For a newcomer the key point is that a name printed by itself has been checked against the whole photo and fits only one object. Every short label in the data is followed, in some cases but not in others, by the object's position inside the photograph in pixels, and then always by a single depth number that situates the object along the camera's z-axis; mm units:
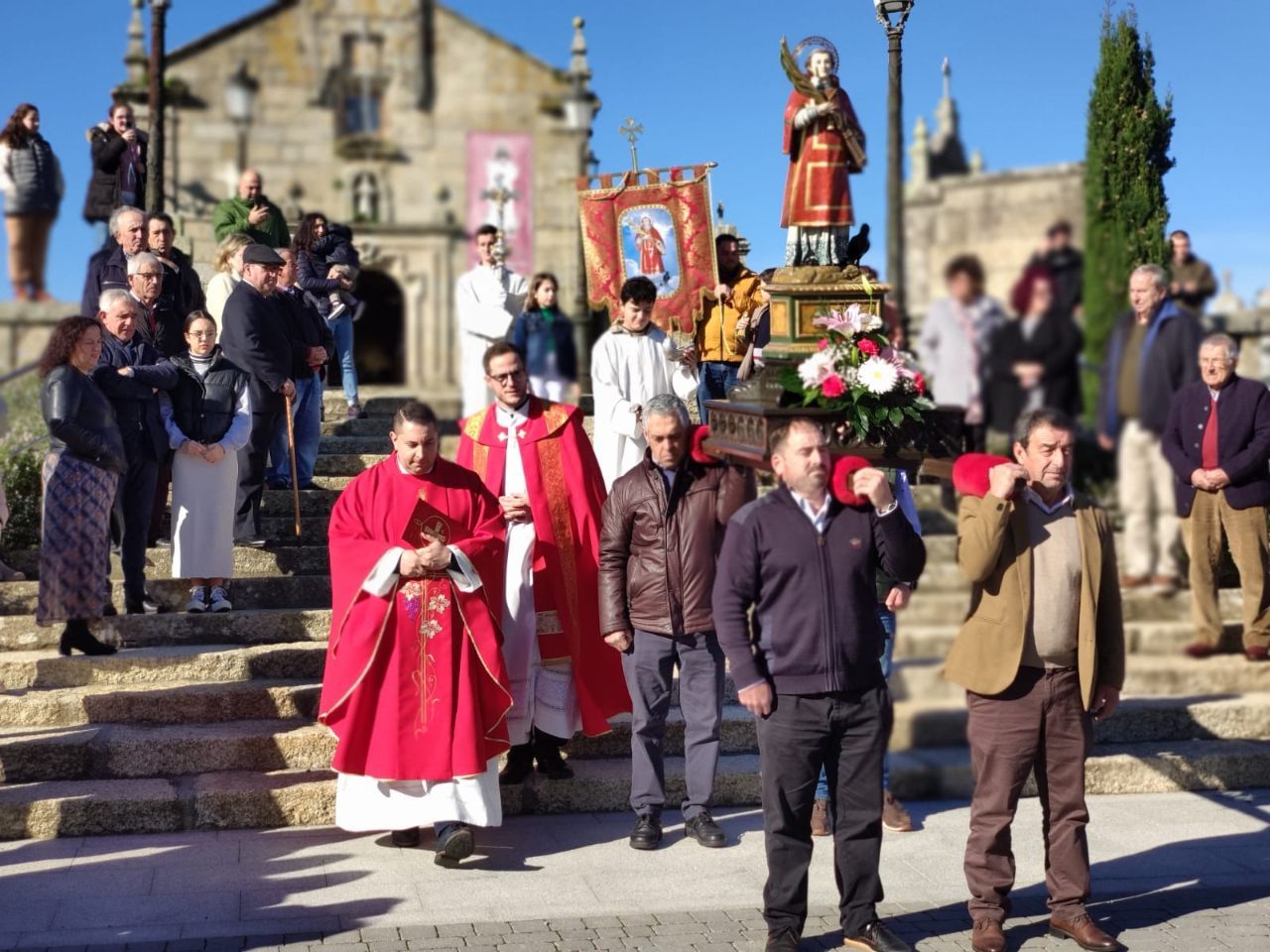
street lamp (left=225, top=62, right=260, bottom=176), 31891
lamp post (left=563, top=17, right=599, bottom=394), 32156
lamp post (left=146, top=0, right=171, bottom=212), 14586
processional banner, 11383
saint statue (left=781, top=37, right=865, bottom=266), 6918
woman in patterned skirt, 8492
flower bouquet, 6117
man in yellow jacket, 10719
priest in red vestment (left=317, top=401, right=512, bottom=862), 7262
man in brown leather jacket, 7508
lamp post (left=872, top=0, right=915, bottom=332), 10359
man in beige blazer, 6074
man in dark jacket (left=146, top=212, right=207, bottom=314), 10766
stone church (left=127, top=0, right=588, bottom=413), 31375
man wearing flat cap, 10234
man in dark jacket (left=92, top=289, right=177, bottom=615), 9156
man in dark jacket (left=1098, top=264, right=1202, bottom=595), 6156
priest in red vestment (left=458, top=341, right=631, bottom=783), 8070
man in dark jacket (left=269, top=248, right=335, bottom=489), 10797
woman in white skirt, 9281
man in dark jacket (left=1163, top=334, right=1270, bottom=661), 9609
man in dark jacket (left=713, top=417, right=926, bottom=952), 5926
